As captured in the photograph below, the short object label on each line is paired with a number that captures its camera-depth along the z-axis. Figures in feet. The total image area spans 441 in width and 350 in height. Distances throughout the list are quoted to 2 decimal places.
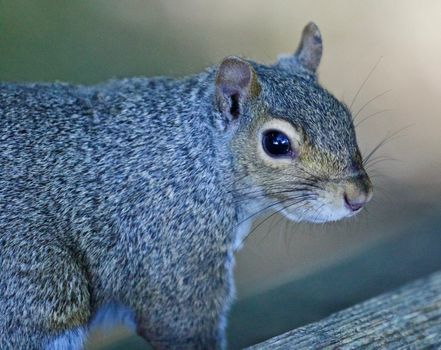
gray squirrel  5.65
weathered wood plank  5.57
